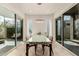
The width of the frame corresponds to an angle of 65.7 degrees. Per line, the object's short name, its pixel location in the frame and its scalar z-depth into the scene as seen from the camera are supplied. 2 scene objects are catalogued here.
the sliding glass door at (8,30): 2.10
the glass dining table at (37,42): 1.84
